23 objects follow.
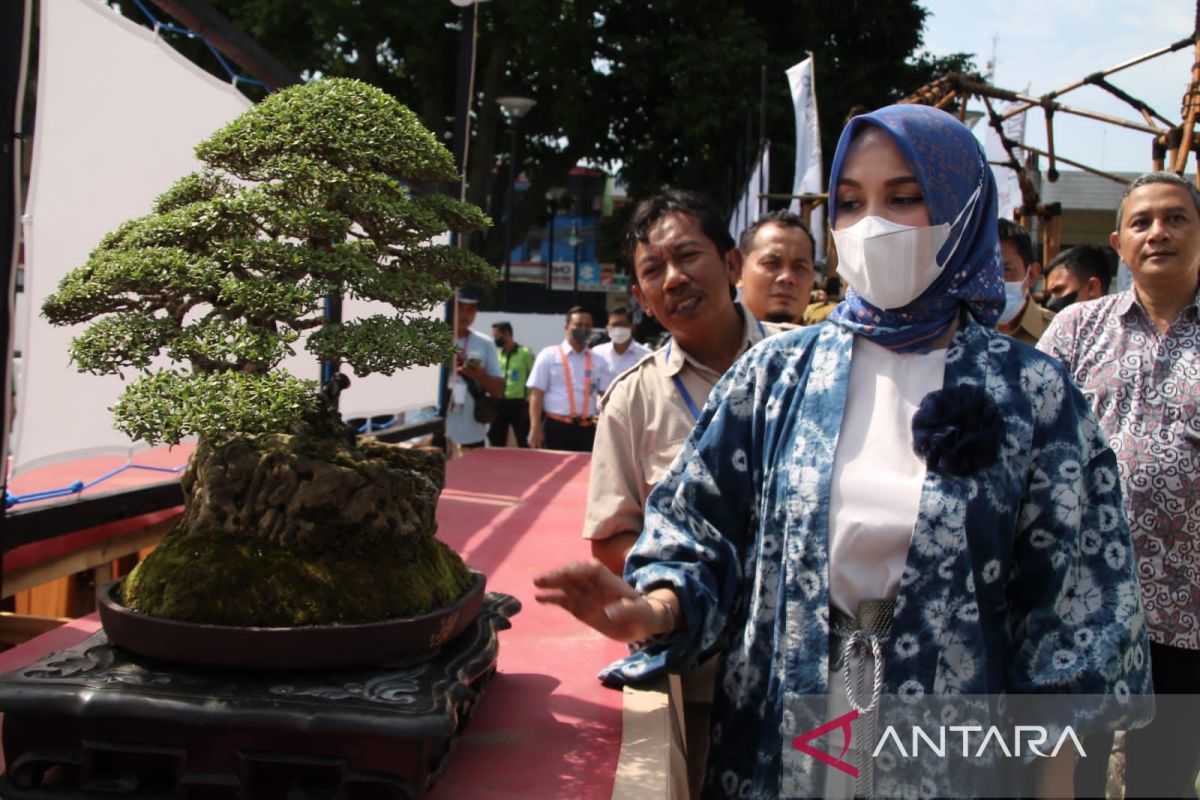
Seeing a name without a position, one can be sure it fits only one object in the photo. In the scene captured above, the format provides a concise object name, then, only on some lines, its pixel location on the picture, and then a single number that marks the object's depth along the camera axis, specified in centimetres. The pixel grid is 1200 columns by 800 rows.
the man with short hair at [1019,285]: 433
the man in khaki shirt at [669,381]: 219
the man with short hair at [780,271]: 344
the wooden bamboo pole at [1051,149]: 916
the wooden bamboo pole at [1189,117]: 562
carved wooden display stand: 154
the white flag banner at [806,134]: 837
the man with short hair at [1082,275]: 498
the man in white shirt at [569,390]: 757
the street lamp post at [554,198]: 1852
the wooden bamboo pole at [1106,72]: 682
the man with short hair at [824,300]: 461
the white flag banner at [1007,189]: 870
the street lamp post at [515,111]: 1159
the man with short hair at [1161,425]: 257
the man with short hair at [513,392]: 916
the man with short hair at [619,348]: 775
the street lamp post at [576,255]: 2533
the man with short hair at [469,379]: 702
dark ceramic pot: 161
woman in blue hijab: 143
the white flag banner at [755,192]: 925
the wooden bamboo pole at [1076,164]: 880
